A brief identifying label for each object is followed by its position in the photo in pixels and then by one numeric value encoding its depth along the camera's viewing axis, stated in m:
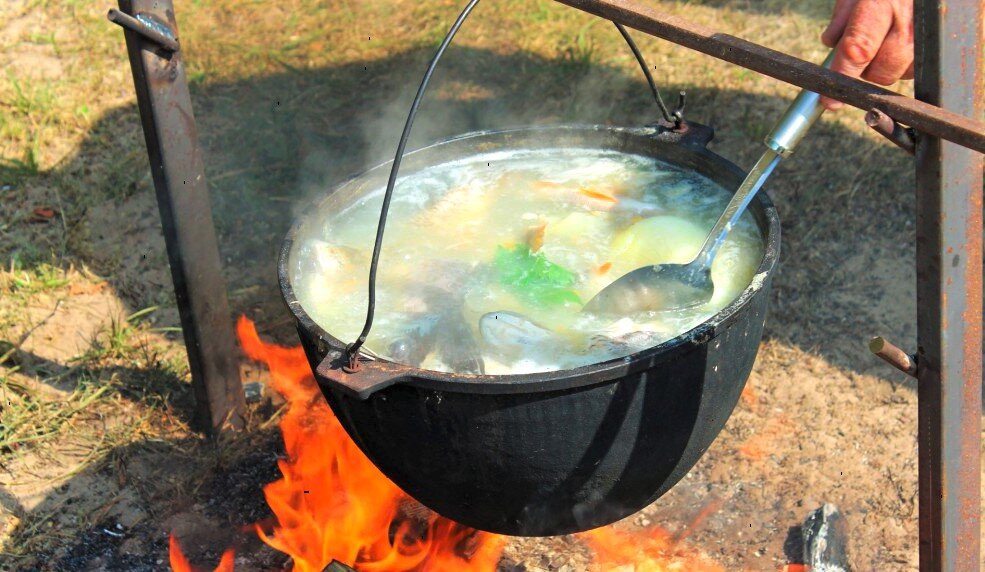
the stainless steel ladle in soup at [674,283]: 2.31
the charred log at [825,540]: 2.91
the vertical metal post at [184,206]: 2.96
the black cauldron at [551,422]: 2.00
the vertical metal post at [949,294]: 1.79
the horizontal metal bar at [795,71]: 1.69
